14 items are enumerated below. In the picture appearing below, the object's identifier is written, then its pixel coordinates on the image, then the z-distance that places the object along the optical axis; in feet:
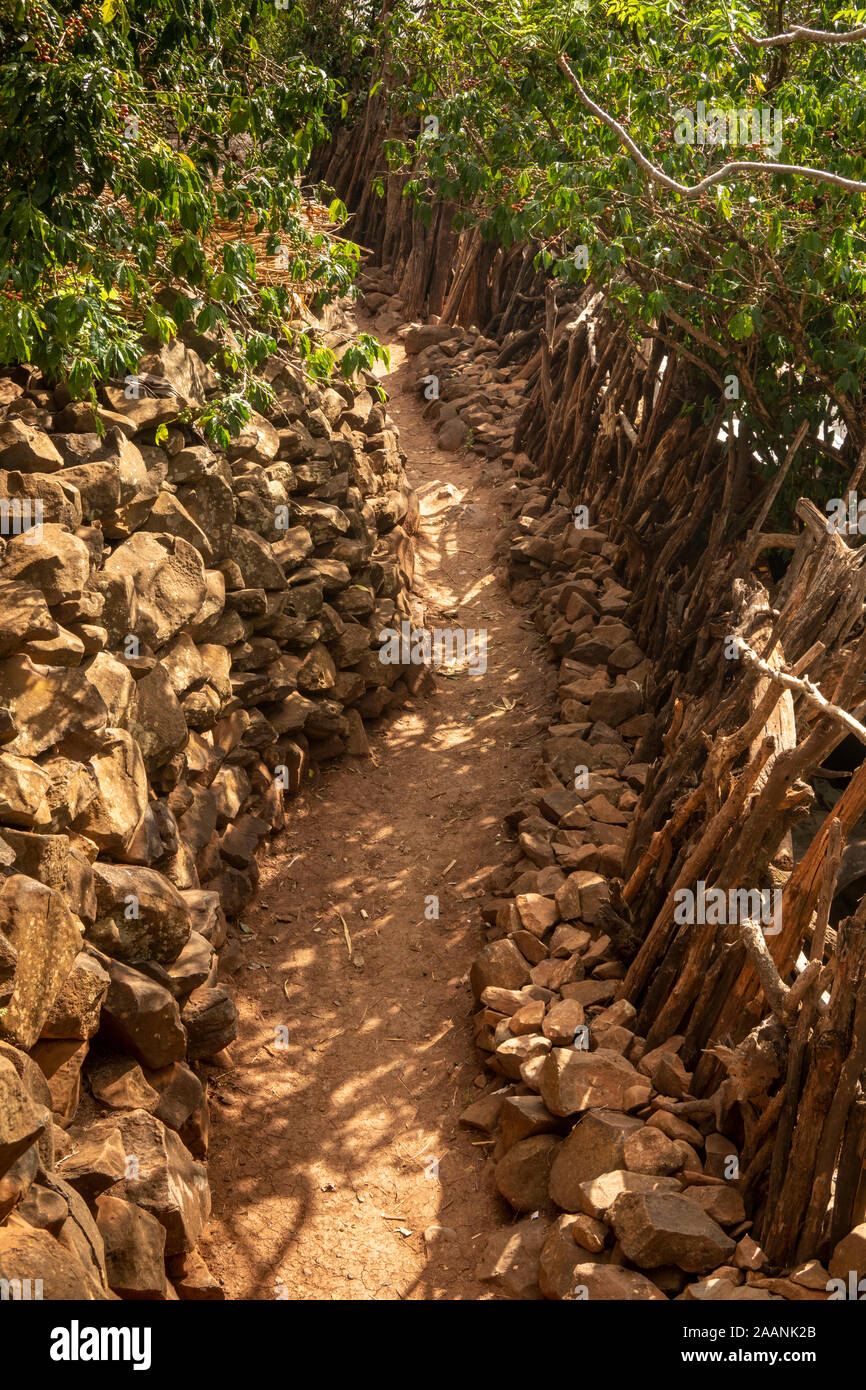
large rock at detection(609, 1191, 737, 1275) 11.78
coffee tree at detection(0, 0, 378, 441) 12.56
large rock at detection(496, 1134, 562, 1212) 14.35
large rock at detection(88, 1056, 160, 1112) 13.12
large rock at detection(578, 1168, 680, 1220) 12.67
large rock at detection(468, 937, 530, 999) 17.57
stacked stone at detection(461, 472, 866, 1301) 11.95
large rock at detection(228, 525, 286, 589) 21.29
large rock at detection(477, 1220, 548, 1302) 13.07
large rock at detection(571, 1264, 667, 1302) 11.76
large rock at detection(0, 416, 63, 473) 15.70
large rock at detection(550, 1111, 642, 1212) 13.50
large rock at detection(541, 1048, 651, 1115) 14.21
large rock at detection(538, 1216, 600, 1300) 12.53
